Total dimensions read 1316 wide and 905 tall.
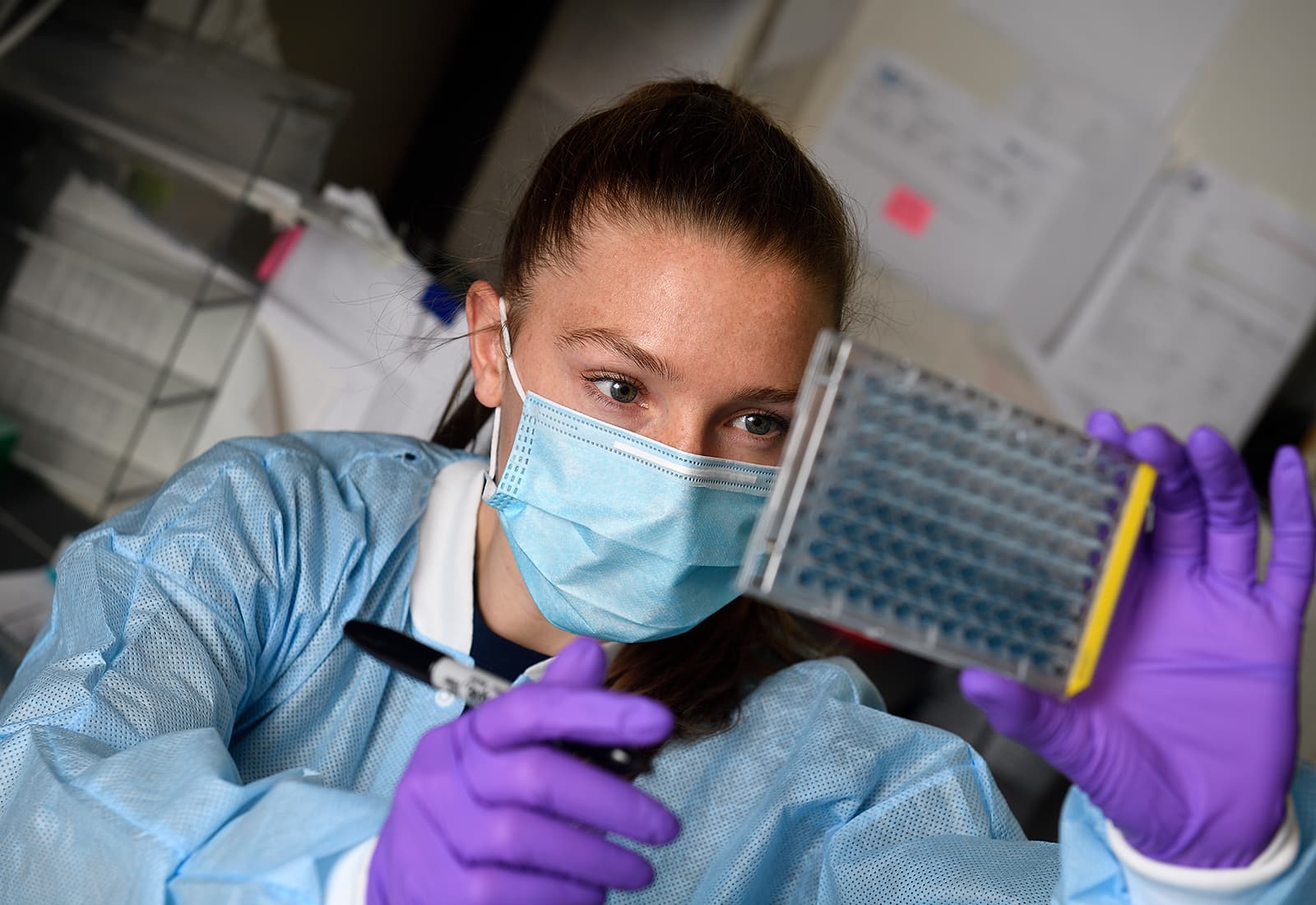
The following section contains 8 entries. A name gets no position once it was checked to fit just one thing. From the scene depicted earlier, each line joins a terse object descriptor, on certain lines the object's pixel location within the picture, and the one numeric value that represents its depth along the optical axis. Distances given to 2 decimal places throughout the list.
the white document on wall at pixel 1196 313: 2.80
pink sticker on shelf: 2.11
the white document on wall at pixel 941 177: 2.71
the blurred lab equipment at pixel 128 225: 2.03
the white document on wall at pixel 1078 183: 2.72
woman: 0.70
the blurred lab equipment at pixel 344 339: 1.85
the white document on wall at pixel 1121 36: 2.67
